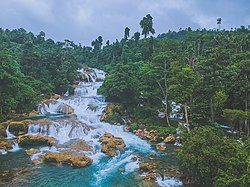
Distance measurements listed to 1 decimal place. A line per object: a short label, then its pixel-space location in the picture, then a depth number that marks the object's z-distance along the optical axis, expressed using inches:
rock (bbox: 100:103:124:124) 1228.2
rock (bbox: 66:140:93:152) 863.1
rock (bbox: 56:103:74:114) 1328.7
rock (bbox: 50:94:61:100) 1493.4
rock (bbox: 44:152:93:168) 724.0
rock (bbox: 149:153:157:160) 792.8
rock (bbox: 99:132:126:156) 843.5
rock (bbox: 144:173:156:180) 628.7
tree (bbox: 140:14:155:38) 2169.0
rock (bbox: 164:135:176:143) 966.4
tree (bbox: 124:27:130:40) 2645.2
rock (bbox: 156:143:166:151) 890.7
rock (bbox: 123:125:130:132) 1143.4
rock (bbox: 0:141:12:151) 831.7
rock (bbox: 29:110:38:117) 1236.8
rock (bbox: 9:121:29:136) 967.6
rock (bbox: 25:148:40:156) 795.4
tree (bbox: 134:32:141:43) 2484.3
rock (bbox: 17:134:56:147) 877.4
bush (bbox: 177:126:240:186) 522.6
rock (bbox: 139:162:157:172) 685.3
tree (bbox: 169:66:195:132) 885.2
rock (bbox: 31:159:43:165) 725.9
